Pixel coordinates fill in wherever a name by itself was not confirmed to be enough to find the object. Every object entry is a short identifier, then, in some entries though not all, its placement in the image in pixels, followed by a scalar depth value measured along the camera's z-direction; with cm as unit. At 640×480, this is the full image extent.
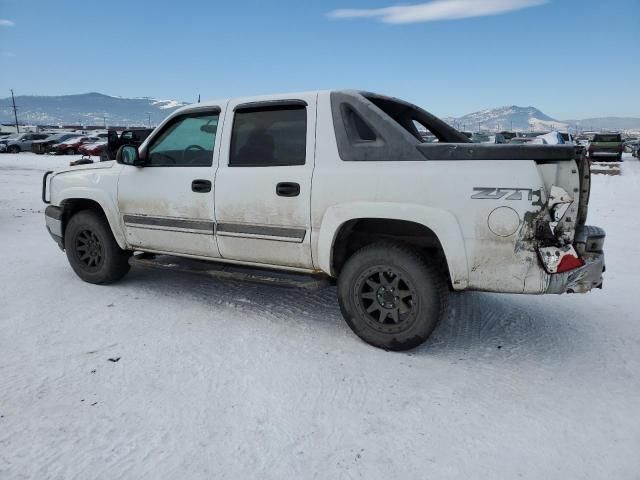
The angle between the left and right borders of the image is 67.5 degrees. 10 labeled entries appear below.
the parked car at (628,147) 3731
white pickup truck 296
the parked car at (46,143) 3331
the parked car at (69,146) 3125
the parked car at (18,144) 3497
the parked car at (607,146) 2448
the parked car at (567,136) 2322
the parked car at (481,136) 2102
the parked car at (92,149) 2861
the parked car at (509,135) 3253
